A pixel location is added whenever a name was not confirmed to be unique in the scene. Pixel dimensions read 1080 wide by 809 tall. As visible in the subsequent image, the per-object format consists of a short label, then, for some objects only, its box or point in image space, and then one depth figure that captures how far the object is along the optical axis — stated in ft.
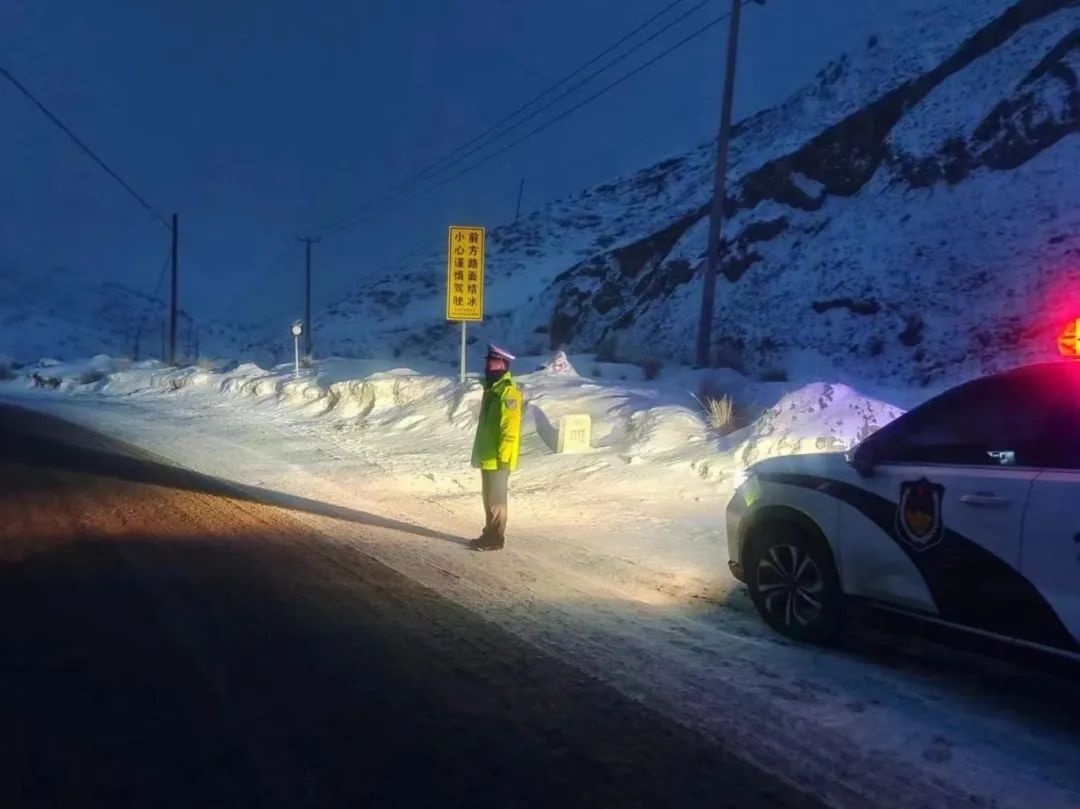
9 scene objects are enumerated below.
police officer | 31.58
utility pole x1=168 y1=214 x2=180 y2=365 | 172.90
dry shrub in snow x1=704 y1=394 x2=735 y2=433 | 48.32
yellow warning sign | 64.08
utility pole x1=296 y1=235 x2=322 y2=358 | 215.51
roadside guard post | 48.78
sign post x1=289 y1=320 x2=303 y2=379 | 95.28
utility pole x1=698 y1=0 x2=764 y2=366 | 78.02
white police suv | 16.70
